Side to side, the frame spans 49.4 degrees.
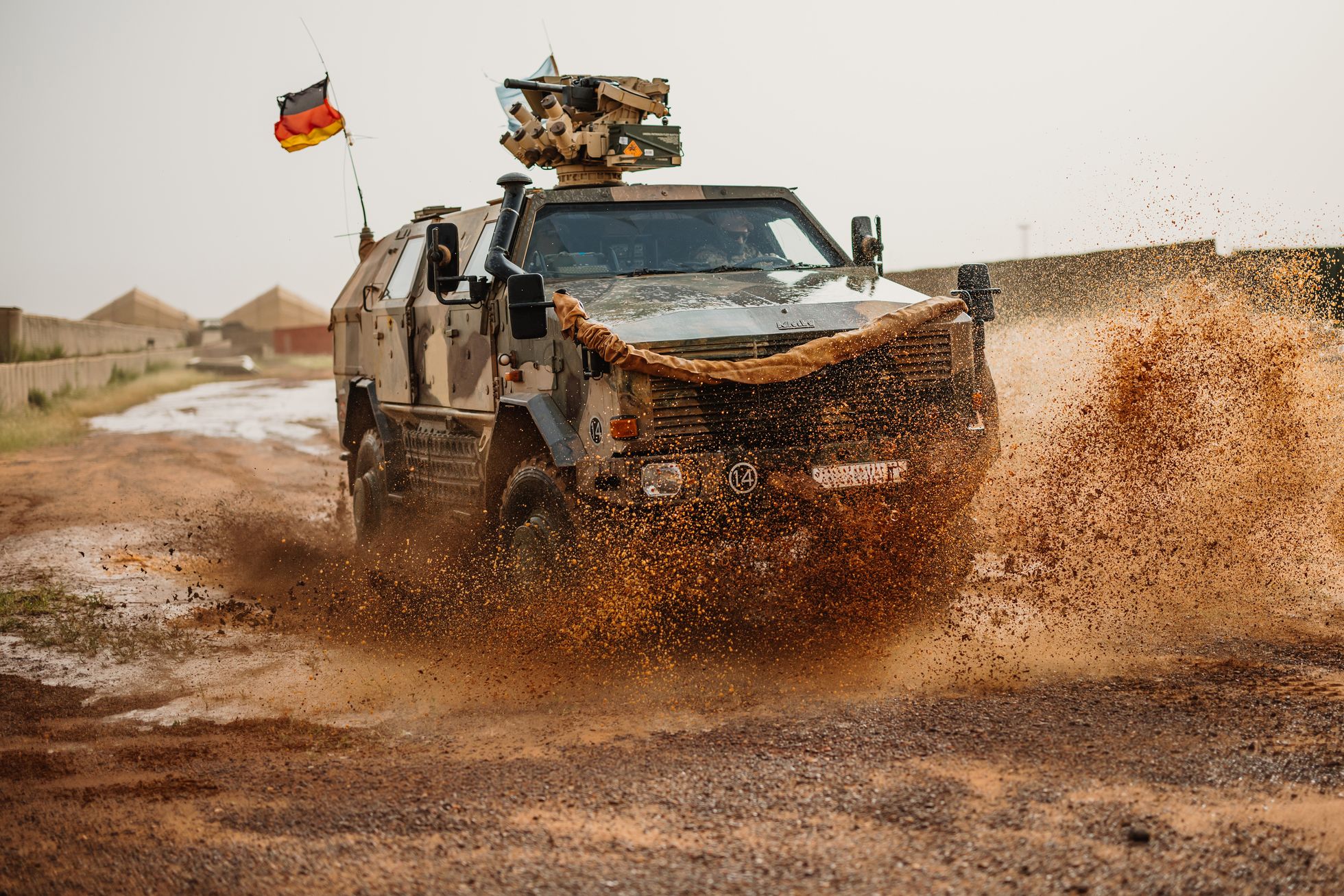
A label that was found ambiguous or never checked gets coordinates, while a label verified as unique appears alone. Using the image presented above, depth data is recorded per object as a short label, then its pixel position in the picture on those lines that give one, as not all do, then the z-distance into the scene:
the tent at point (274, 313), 72.50
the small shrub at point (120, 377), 32.75
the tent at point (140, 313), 64.62
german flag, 12.34
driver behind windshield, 7.91
